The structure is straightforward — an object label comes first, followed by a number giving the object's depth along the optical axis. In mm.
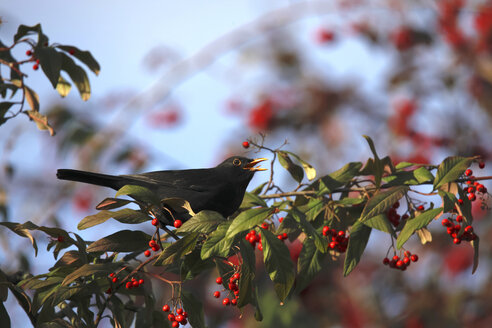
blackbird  5629
